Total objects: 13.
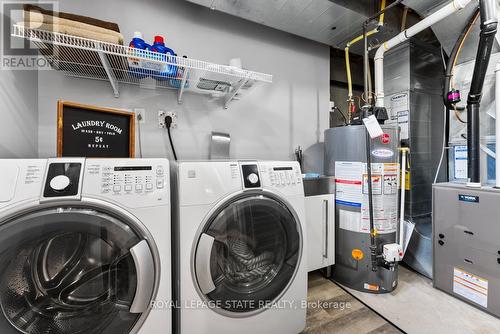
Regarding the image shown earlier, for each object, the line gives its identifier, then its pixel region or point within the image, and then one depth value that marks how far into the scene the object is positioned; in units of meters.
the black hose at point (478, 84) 1.21
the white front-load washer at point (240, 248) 0.85
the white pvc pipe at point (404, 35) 1.28
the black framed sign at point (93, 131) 1.10
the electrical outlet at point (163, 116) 1.50
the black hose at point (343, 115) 2.31
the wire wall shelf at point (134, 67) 0.97
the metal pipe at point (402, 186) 1.47
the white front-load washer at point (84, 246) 0.63
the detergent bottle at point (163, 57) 1.15
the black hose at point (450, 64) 1.50
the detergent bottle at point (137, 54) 1.09
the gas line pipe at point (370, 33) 1.53
